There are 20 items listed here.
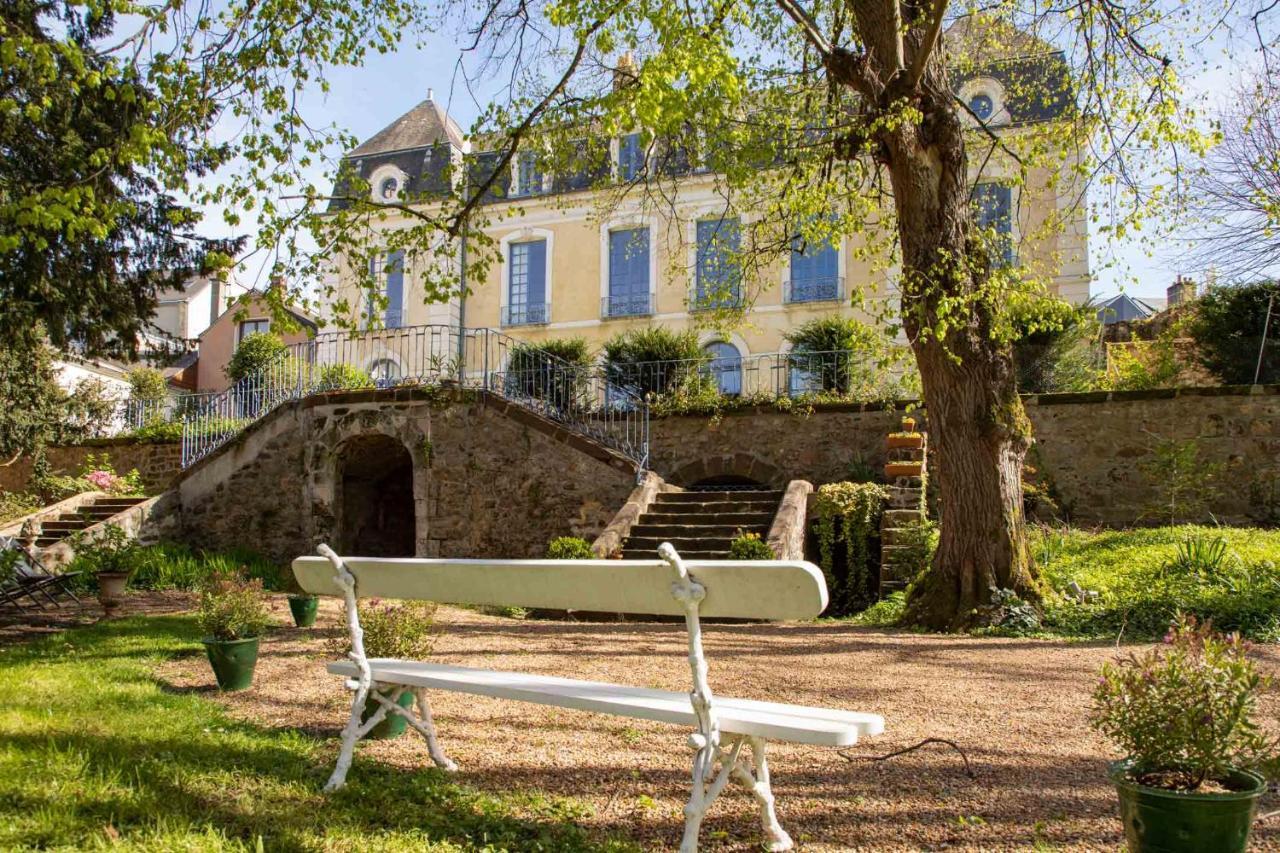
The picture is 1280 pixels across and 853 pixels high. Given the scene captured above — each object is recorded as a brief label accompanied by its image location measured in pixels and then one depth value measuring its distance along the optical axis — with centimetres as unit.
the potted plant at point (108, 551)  1133
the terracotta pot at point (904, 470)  999
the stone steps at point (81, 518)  1308
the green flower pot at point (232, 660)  491
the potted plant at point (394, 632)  426
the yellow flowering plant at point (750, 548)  896
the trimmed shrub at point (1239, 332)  1185
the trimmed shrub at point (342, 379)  1366
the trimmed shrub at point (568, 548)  962
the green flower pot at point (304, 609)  711
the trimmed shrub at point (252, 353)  2330
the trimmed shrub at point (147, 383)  2178
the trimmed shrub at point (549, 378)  1388
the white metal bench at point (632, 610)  247
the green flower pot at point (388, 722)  390
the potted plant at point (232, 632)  493
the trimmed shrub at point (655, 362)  1418
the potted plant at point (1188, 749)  234
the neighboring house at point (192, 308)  3128
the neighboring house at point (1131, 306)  2534
